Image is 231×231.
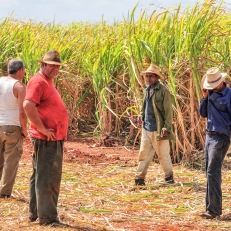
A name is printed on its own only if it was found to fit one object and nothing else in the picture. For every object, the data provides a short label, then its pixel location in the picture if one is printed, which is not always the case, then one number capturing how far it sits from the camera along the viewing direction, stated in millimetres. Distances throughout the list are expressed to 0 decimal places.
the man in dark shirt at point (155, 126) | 14675
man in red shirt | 10455
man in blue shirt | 11473
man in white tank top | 12891
